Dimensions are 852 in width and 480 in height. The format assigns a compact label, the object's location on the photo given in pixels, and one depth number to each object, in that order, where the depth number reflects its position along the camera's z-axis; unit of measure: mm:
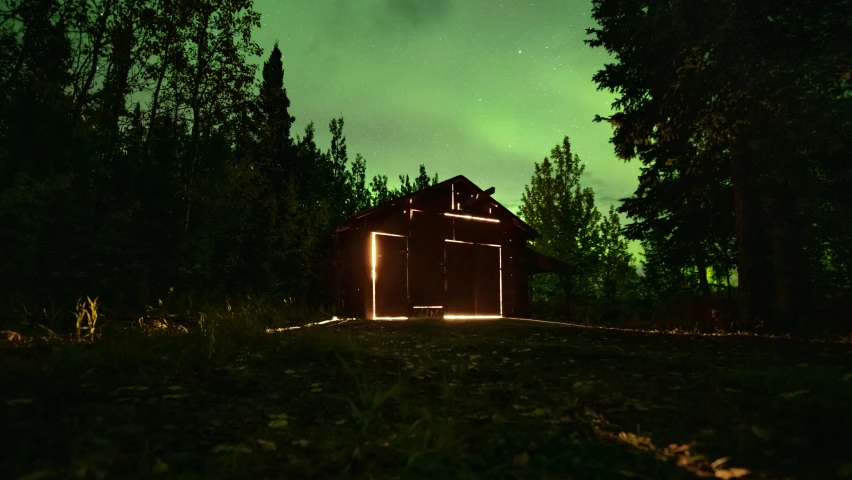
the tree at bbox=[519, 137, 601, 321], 26047
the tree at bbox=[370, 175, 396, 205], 39781
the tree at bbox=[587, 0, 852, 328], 9344
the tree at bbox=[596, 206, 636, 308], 26531
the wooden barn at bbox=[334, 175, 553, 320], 15883
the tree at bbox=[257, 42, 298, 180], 17500
